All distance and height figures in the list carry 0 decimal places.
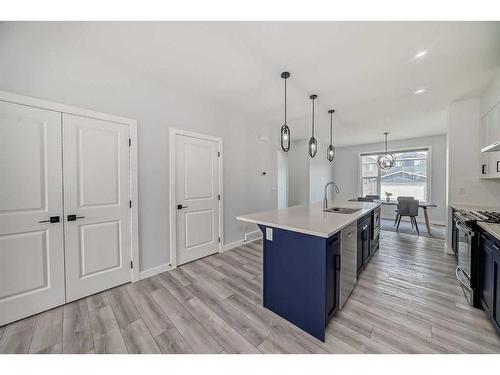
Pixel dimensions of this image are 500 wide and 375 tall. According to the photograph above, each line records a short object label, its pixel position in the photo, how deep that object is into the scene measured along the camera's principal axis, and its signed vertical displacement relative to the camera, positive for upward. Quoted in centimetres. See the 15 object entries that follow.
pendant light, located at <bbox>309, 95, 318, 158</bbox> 292 +60
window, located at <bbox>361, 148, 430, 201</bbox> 587 +26
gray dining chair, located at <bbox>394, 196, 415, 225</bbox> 457 -33
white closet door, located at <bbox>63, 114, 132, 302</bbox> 198 -22
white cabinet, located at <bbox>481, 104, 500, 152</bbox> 231 +75
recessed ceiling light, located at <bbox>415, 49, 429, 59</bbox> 196 +136
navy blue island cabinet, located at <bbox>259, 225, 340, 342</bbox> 148 -79
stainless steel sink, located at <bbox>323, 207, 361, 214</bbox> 241 -34
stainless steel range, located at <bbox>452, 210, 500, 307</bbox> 187 -70
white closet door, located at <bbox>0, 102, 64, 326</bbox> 168 -24
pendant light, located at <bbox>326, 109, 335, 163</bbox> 354 +60
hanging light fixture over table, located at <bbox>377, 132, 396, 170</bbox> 530 +62
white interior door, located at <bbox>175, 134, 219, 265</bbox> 286 -19
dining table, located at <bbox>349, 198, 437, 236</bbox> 436 -48
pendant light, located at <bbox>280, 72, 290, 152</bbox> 241 +63
